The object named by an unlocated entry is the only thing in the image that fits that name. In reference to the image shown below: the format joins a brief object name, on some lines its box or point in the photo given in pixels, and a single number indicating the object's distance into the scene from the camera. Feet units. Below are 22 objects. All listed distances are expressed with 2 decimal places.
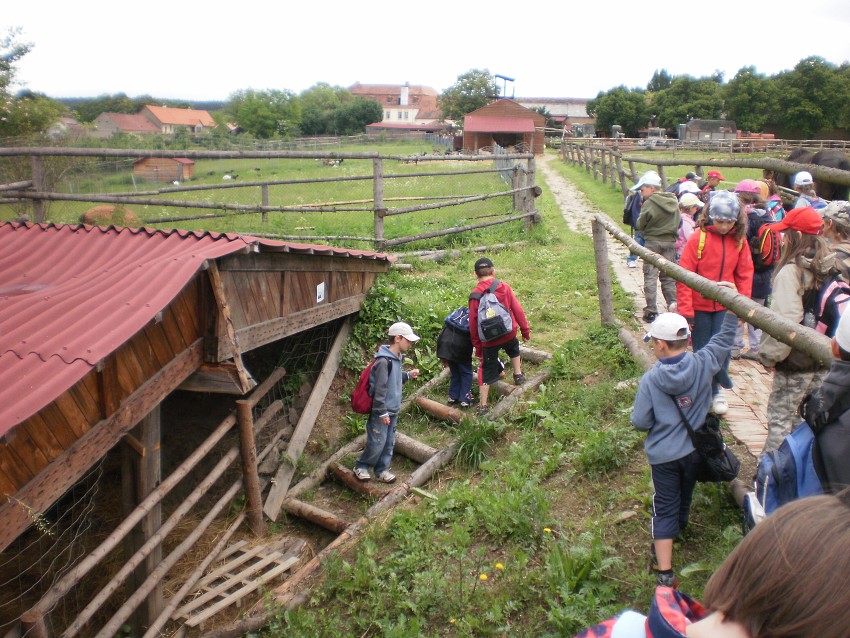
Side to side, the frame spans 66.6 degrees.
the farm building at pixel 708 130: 146.41
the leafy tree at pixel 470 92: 201.67
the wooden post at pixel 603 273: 21.39
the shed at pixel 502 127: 139.23
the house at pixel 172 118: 276.41
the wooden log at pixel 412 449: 20.28
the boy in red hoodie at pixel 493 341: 19.52
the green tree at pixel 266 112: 235.15
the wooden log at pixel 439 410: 21.26
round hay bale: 34.24
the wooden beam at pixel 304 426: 20.38
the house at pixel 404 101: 352.28
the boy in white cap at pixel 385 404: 18.83
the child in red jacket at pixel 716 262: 15.23
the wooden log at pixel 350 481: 19.58
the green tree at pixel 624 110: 185.68
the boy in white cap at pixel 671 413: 10.75
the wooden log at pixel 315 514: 18.83
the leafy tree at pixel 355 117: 237.86
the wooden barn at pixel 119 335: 11.25
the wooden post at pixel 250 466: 18.90
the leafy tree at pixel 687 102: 171.73
